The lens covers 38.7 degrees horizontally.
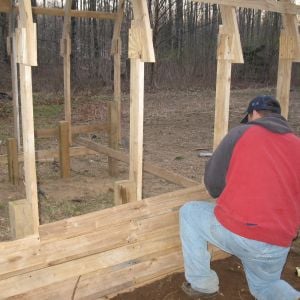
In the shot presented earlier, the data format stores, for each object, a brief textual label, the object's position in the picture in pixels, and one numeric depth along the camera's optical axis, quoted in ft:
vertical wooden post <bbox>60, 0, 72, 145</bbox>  20.59
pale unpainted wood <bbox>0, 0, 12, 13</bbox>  18.80
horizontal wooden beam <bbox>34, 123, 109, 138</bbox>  21.78
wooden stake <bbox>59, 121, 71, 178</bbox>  20.30
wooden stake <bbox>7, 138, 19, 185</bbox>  18.70
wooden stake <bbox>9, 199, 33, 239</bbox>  9.18
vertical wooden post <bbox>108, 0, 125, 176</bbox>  20.94
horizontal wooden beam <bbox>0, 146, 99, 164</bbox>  19.84
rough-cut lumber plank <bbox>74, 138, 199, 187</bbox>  14.43
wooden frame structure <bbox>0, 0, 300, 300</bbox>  8.79
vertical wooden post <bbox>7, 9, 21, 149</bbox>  19.07
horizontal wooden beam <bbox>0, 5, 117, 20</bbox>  18.84
